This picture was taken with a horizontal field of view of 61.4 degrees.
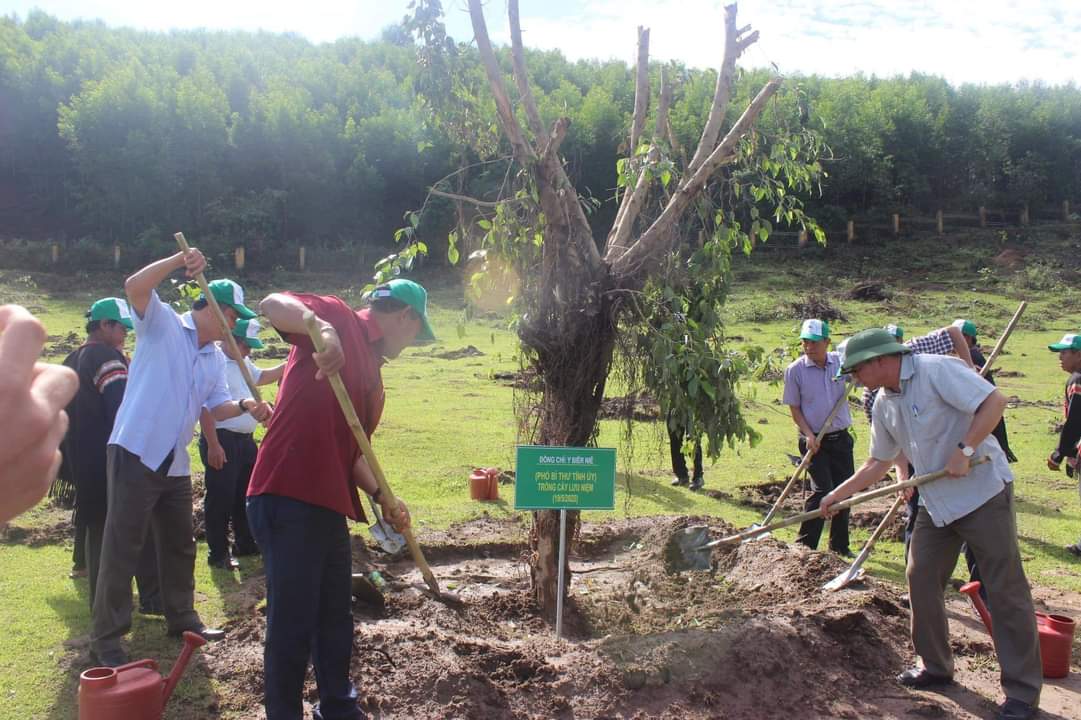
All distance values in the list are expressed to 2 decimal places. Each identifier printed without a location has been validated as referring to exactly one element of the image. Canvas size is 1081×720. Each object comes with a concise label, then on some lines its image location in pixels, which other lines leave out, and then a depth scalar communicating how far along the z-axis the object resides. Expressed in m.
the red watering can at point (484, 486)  9.20
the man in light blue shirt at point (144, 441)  4.89
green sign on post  5.46
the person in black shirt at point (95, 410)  5.55
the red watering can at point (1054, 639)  5.13
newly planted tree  5.53
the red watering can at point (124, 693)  3.95
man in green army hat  4.68
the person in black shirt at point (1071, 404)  7.78
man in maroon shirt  3.78
